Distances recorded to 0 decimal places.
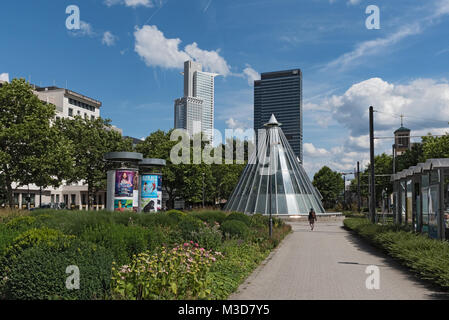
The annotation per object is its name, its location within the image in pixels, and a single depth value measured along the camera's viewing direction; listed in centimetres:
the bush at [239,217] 2232
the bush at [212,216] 2199
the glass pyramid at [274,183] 3978
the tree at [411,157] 5560
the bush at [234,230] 1712
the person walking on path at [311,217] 2936
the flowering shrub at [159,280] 683
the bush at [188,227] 1433
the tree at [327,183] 8525
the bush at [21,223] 1218
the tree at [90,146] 4697
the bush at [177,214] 1993
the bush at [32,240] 778
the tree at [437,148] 4097
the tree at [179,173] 5531
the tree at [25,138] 3034
